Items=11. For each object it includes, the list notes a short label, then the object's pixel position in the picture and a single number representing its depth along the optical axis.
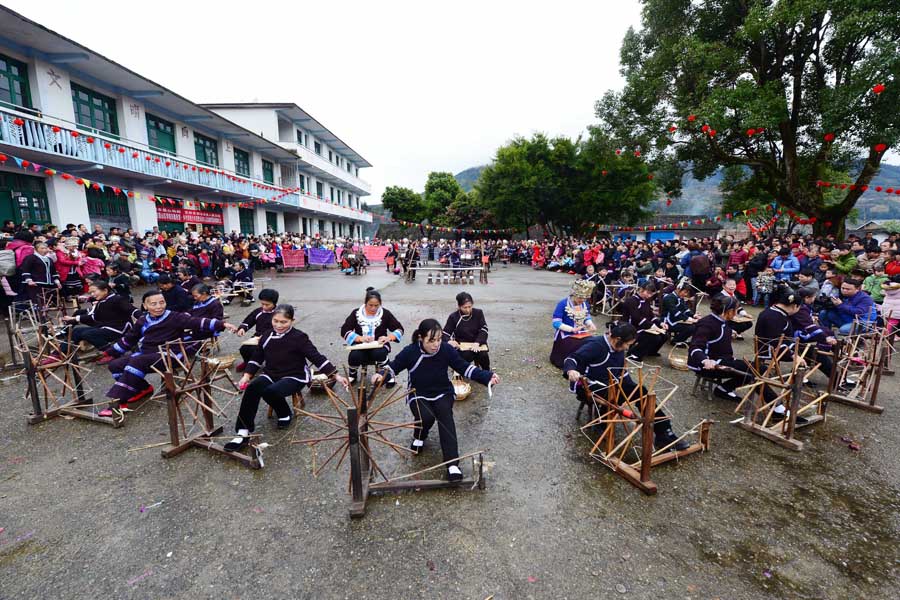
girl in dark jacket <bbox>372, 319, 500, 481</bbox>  3.96
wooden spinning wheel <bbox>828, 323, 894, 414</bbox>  5.27
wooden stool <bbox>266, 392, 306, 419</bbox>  5.14
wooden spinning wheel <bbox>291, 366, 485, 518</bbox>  3.16
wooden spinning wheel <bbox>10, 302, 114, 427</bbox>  4.71
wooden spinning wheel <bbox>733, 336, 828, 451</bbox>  4.30
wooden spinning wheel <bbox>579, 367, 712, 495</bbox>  3.53
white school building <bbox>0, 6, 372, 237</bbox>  13.14
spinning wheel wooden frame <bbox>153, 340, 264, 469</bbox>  3.98
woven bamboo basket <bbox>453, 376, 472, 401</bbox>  5.52
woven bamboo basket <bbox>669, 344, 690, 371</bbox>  6.91
